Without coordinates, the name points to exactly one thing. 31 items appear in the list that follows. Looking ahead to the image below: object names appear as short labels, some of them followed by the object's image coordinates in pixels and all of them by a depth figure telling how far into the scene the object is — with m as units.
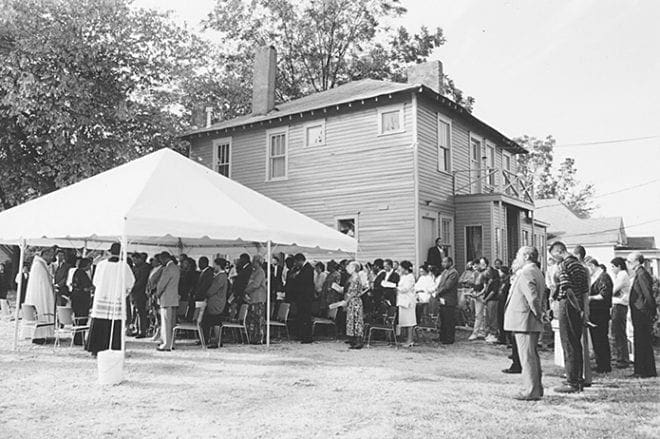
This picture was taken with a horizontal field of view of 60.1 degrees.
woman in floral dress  10.77
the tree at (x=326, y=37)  31.78
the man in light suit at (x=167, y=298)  9.93
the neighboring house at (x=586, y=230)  37.12
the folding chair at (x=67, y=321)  10.02
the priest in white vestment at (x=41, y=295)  10.68
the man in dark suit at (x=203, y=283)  10.61
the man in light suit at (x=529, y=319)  6.53
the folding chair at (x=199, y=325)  10.40
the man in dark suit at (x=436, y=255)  17.00
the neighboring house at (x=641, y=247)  35.19
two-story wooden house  17.39
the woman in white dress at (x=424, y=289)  13.24
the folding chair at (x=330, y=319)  12.09
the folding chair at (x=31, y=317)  10.62
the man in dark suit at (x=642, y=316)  8.06
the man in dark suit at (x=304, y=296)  11.58
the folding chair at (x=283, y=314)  11.86
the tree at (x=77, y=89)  18.78
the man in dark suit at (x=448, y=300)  11.87
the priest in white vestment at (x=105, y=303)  8.95
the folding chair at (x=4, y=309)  16.56
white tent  8.91
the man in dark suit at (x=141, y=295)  11.57
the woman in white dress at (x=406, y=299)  10.96
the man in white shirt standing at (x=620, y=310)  8.95
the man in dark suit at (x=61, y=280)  11.48
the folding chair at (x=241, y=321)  10.83
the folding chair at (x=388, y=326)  11.19
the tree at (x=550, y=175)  52.19
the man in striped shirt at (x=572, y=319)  7.02
